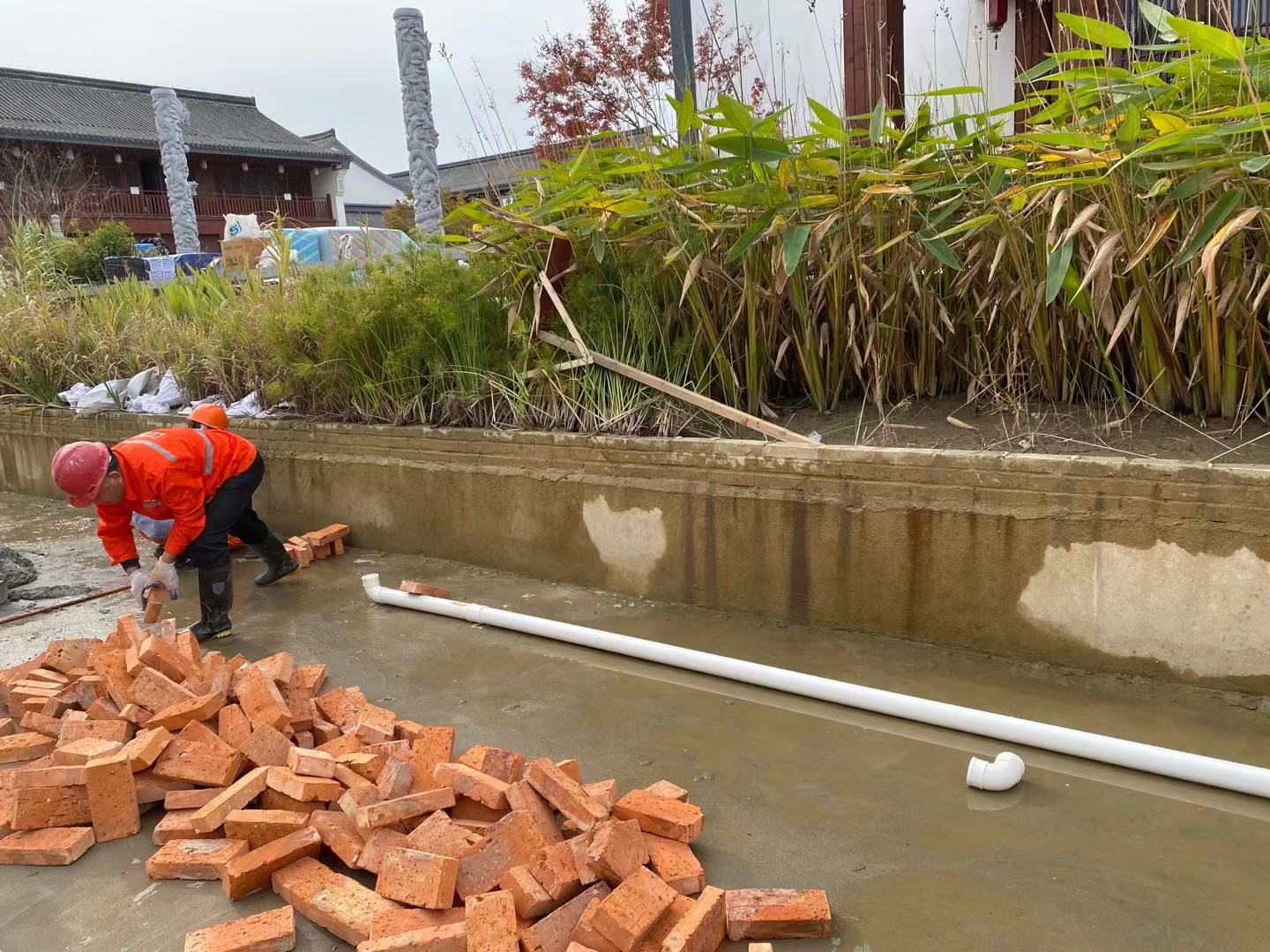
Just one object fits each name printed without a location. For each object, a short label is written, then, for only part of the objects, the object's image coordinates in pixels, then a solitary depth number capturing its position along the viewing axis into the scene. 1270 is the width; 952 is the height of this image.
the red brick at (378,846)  2.36
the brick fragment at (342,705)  3.19
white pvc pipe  2.52
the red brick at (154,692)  3.10
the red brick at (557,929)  2.06
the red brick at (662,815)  2.36
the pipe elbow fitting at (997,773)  2.58
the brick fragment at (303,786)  2.58
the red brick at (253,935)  2.07
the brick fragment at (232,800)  2.51
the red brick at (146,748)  2.72
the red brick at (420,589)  4.36
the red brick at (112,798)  2.59
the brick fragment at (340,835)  2.41
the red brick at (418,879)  2.18
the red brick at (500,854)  2.26
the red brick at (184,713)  2.96
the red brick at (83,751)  2.76
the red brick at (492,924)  2.02
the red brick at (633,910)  1.98
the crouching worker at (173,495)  3.94
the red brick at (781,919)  2.04
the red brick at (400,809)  2.42
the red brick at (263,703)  2.98
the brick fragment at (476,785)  2.53
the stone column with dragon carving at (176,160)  15.93
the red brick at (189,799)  2.65
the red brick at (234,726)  2.95
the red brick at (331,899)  2.15
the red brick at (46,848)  2.49
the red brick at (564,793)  2.38
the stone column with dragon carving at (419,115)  9.52
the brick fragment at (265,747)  2.80
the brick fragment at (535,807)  2.41
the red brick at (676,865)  2.22
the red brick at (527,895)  2.14
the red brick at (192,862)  2.40
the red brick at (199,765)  2.74
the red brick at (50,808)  2.60
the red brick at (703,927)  1.96
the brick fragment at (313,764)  2.70
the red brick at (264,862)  2.30
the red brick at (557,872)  2.18
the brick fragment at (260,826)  2.46
